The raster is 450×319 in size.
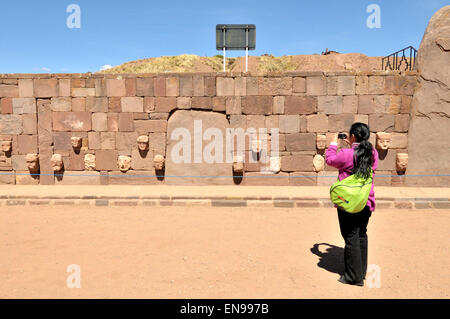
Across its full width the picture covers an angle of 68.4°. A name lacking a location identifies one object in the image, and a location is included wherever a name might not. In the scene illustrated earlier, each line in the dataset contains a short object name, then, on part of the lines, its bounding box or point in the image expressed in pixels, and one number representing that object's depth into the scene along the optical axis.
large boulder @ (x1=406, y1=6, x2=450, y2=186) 8.38
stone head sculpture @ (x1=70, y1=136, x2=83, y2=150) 8.94
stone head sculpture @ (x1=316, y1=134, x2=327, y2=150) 8.72
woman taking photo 3.38
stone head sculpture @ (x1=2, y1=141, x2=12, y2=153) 9.14
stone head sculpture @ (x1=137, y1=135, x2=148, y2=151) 8.84
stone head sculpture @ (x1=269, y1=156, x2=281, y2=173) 8.91
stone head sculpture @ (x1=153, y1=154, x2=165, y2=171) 8.84
